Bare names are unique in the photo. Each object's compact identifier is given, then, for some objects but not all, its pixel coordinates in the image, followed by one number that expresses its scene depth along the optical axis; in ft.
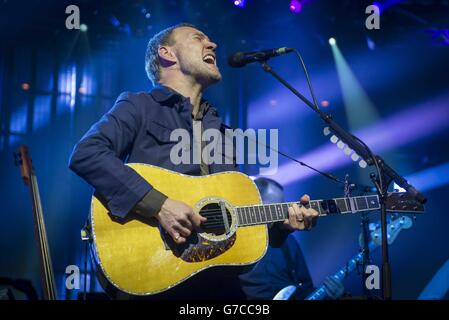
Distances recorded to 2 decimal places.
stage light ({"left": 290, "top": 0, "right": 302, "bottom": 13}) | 20.68
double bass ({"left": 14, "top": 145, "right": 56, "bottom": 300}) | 12.03
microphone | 10.65
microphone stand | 8.57
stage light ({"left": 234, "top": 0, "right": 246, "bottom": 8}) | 20.08
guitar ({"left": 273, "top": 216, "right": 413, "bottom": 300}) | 17.37
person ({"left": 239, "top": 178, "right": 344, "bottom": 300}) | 16.83
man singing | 8.77
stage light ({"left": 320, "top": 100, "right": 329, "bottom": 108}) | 24.72
